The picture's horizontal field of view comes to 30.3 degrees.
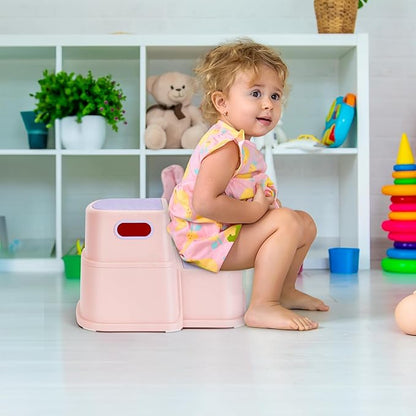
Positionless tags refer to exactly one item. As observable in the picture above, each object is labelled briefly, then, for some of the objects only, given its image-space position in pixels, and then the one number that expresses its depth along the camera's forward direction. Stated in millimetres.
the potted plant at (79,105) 3047
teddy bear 3172
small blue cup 2967
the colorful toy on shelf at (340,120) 3055
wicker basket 3090
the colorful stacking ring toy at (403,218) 3031
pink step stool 1837
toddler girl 1824
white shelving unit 3514
